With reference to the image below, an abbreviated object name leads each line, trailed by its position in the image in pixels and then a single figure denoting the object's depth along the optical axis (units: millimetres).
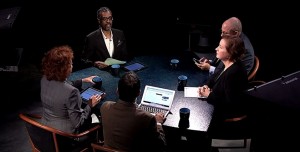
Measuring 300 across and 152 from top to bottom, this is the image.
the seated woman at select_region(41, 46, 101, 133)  3115
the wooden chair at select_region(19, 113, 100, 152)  2928
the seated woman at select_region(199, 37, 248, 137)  3486
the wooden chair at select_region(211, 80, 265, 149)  3545
